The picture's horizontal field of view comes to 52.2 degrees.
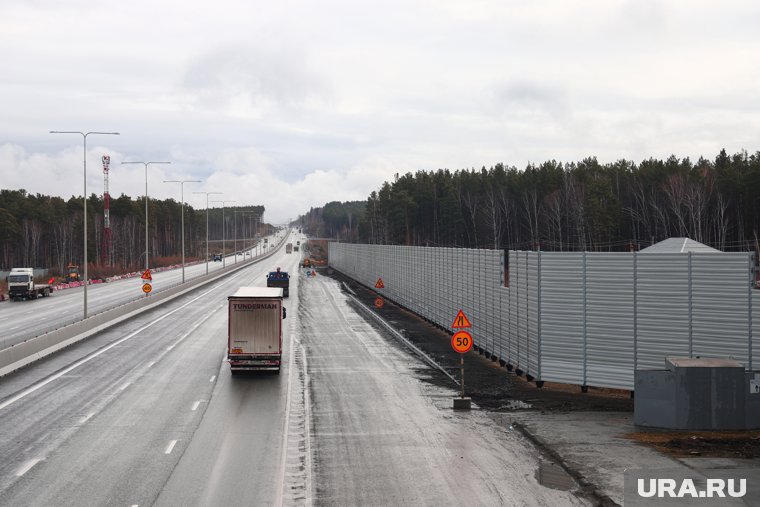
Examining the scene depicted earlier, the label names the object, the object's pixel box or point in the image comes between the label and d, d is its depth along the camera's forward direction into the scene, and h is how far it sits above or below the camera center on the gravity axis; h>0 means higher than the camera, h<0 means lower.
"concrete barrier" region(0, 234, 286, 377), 30.64 -4.51
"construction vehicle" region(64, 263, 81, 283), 99.50 -4.17
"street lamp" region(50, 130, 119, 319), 46.10 +5.57
